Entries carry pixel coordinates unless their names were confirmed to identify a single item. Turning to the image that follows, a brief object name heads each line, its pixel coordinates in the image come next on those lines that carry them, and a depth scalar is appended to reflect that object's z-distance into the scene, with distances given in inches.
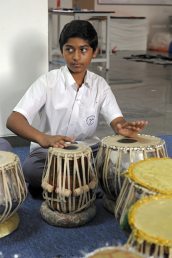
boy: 68.1
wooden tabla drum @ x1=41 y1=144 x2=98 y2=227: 58.2
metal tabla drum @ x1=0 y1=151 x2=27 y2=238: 54.6
